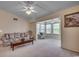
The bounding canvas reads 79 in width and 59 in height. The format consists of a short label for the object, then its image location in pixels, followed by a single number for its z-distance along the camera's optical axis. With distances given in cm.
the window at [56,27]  275
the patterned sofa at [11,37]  214
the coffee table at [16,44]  231
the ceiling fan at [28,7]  198
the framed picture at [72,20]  213
